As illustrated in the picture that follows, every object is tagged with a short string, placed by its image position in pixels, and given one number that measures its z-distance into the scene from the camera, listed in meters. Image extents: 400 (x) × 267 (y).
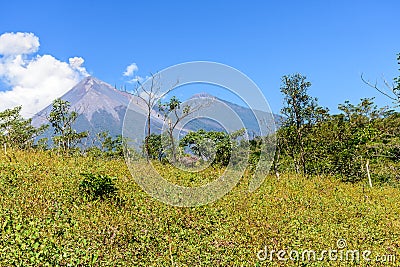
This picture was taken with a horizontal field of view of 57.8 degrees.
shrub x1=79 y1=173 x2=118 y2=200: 8.55
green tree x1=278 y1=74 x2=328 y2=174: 21.91
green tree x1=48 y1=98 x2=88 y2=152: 22.48
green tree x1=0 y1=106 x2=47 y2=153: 28.35
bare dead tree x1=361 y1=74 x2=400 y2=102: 12.31
